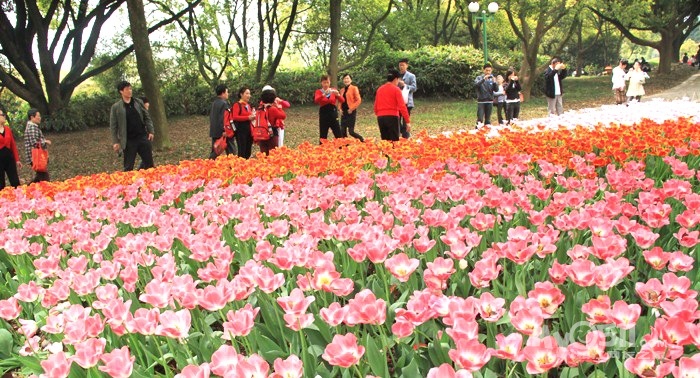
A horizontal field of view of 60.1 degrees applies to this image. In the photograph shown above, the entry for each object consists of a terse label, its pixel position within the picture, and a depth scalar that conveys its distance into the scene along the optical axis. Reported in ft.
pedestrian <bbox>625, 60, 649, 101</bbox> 53.42
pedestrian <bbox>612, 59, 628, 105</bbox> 56.70
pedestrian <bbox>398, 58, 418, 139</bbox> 37.76
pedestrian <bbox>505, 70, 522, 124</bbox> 47.01
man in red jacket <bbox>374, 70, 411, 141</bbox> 30.14
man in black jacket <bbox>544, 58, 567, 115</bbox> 47.42
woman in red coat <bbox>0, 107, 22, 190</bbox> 29.48
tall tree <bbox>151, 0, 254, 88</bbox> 77.30
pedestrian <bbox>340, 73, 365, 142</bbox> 35.68
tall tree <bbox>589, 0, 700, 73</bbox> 85.40
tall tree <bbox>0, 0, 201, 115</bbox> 59.72
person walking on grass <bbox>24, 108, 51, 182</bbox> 30.53
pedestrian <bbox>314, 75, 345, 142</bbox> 33.47
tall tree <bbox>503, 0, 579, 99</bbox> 68.18
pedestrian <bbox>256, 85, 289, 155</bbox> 29.73
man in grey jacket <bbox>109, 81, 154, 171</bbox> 28.91
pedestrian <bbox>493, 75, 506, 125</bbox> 47.83
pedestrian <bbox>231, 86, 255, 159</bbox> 31.04
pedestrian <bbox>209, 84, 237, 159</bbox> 31.46
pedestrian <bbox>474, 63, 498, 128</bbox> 43.83
